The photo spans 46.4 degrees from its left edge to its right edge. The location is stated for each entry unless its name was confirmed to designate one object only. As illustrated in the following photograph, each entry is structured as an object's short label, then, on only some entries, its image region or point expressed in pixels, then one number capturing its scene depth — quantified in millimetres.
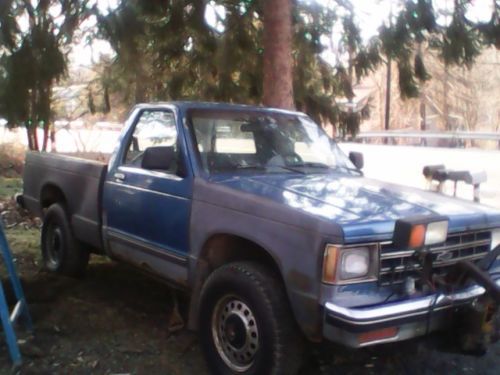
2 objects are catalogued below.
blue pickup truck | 3213
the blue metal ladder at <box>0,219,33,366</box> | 3762
